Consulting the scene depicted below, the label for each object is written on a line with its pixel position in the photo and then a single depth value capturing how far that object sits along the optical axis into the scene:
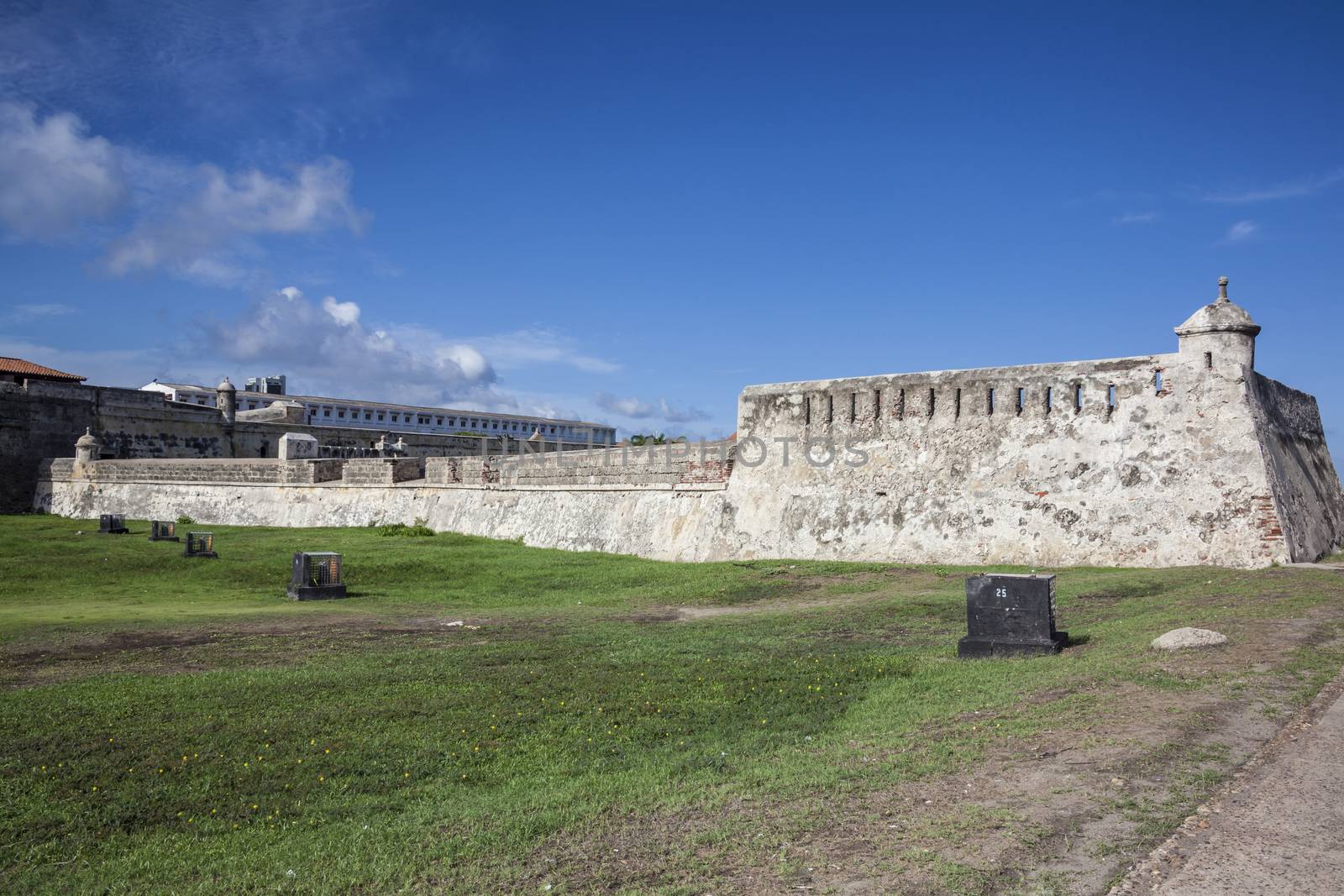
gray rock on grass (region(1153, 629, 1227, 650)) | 6.92
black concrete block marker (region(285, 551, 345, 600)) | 13.88
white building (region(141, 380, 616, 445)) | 69.62
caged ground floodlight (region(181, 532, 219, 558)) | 18.52
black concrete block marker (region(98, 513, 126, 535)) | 23.69
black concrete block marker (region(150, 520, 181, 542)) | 22.00
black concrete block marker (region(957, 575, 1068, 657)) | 7.61
